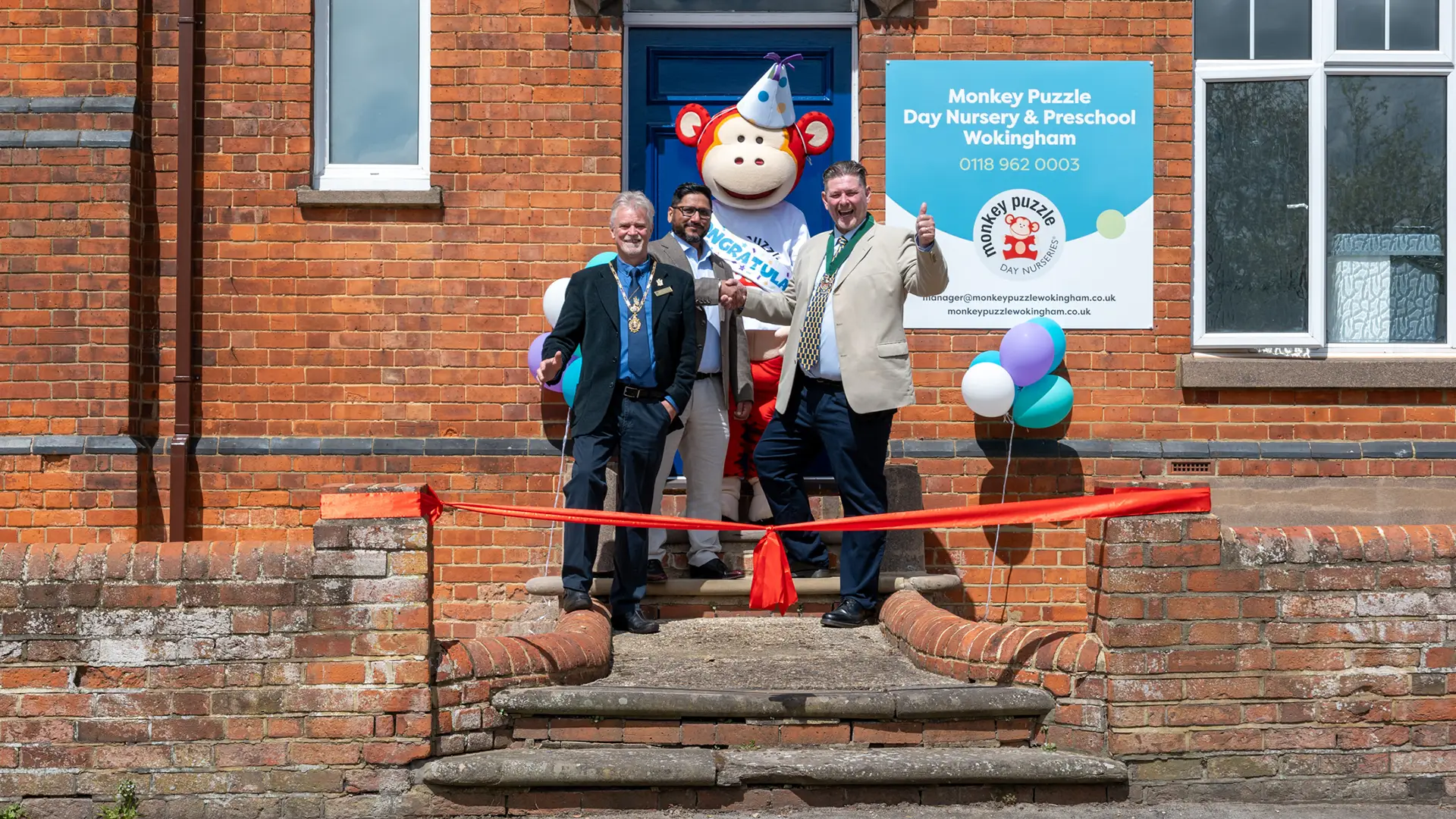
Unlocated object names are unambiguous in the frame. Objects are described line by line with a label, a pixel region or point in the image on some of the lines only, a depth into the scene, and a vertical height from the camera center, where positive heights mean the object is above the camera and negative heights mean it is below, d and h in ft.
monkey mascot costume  23.86 +3.30
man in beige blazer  21.20 +0.47
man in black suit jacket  20.63 +0.33
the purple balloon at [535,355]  24.16 +0.70
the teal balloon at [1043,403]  24.18 -0.07
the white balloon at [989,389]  23.57 +0.16
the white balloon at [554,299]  23.98 +1.63
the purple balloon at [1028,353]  23.50 +0.76
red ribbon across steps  17.08 -1.52
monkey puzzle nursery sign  25.46 +3.85
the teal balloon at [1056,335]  24.02 +1.09
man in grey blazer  22.49 +0.12
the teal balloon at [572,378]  23.17 +0.30
